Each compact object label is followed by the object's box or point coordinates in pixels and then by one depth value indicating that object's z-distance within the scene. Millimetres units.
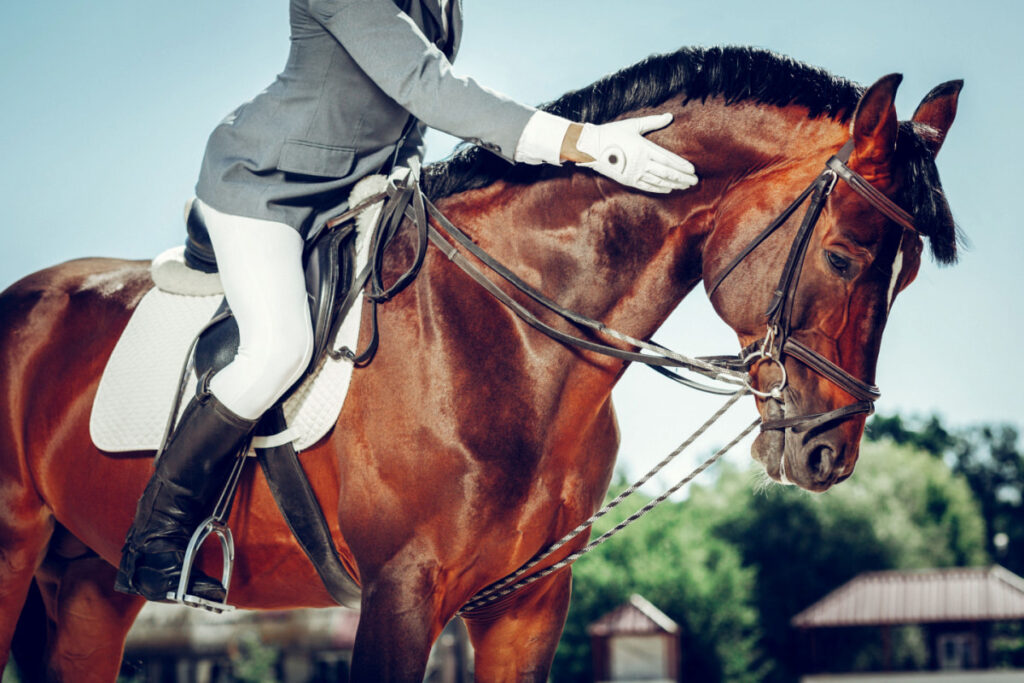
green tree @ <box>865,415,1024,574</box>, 76894
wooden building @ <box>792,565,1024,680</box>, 37750
